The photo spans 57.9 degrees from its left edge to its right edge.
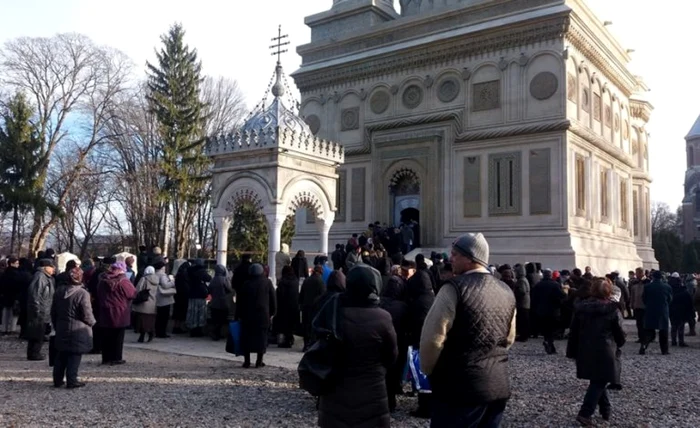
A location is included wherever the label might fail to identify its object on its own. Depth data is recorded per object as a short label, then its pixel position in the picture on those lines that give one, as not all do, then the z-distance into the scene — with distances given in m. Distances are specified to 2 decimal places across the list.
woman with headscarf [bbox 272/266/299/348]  11.91
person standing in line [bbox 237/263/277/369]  9.62
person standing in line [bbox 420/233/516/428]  3.71
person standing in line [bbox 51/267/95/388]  8.16
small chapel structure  14.94
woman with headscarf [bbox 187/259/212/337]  13.36
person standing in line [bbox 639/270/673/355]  12.78
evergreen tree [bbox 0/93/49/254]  28.62
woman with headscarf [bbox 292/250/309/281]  13.68
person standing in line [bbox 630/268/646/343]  13.87
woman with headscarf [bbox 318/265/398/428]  4.09
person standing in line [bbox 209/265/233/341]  12.92
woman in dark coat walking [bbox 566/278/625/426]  6.70
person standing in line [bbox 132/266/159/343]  12.49
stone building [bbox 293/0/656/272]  22.94
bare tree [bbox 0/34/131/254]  31.11
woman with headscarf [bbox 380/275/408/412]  6.84
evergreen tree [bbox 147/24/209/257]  35.12
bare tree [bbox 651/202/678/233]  78.25
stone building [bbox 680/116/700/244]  75.06
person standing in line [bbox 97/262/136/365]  9.73
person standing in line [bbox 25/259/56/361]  10.38
